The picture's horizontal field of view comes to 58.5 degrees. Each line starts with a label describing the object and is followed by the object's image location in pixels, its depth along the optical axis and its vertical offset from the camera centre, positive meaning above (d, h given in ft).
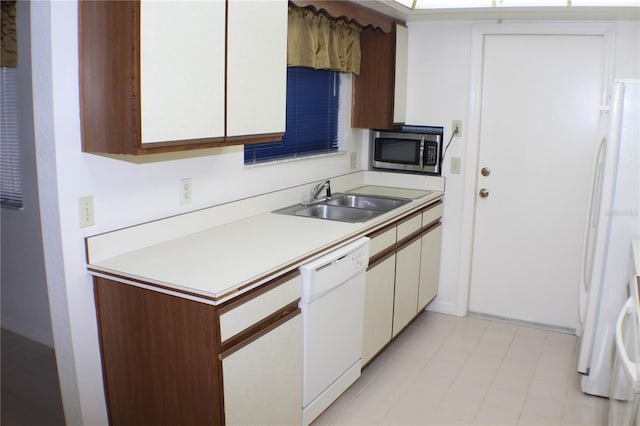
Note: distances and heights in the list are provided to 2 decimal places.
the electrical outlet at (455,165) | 13.12 -0.87
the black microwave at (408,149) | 13.26 -0.54
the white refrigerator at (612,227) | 9.15 -1.56
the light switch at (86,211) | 6.84 -1.11
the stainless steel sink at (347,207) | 10.75 -1.62
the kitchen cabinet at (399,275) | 9.87 -2.89
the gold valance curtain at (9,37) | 9.38 +1.34
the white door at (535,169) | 12.19 -0.88
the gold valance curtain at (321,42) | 10.14 +1.57
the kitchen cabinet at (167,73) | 6.14 +0.55
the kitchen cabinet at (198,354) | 6.24 -2.70
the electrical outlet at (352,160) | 13.35 -0.83
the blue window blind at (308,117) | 11.03 +0.13
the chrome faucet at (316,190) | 11.32 -1.30
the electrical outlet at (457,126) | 13.02 +0.01
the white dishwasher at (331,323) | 7.75 -2.90
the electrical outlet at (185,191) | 8.38 -1.02
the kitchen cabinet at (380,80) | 12.50 +1.01
